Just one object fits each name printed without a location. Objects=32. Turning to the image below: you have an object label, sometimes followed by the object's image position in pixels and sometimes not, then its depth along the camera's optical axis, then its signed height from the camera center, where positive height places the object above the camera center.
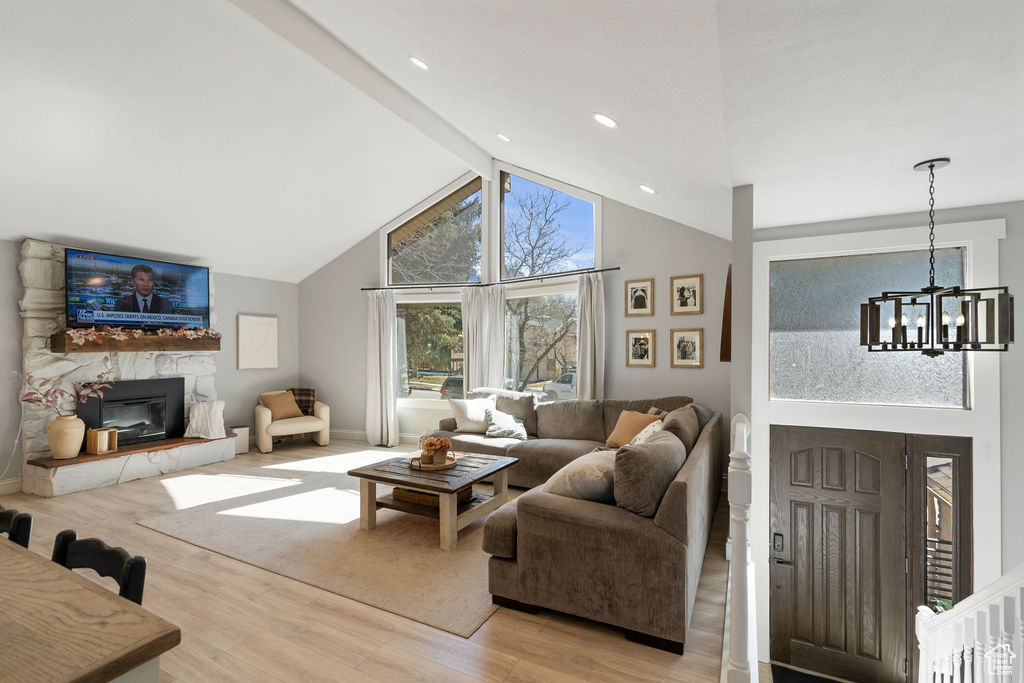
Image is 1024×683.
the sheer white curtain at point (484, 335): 6.04 +0.06
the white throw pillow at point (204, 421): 5.77 -0.99
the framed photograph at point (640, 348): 5.14 -0.10
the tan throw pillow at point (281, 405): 6.58 -0.91
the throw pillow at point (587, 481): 2.48 -0.76
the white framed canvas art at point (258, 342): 6.66 -0.03
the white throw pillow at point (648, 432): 3.21 -0.67
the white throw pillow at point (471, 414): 5.24 -0.84
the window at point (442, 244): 6.44 +1.36
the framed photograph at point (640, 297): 5.12 +0.46
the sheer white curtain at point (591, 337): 5.30 +0.02
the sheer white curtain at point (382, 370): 6.67 -0.43
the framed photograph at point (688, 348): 4.88 -0.10
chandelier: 2.42 +0.09
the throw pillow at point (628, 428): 4.39 -0.83
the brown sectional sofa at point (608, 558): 2.15 -1.07
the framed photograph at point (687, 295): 4.87 +0.46
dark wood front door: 3.93 -1.83
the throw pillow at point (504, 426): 5.08 -0.95
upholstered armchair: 6.29 -1.10
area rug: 2.59 -1.42
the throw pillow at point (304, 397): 7.08 -0.86
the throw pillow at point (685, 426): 3.11 -0.59
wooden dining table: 0.74 -0.51
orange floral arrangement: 3.68 -0.82
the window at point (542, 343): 5.68 -0.05
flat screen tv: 4.83 +0.54
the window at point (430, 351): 6.56 -0.17
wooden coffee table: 3.24 -1.08
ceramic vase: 4.54 -0.93
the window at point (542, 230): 5.66 +1.36
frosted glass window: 3.79 -0.02
